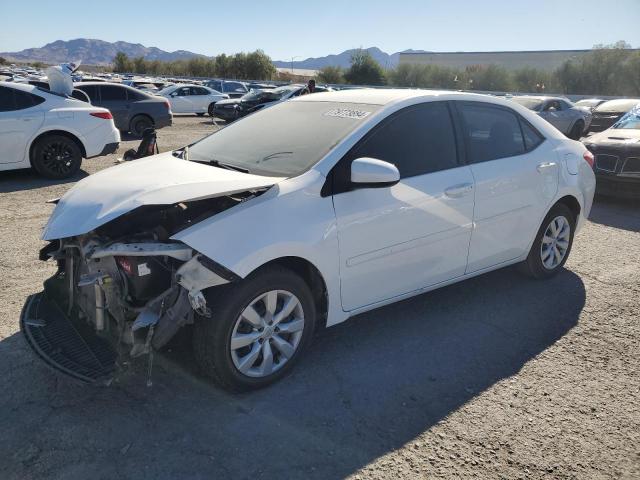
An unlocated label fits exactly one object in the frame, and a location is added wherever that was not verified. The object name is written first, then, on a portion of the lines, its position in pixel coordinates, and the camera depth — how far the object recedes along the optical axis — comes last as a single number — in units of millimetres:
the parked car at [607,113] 17531
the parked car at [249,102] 21047
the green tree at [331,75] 68688
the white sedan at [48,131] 8094
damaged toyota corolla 2787
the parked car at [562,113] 16656
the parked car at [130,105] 15303
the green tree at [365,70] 64250
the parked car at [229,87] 28797
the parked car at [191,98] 23391
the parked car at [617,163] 8008
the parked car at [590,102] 23703
